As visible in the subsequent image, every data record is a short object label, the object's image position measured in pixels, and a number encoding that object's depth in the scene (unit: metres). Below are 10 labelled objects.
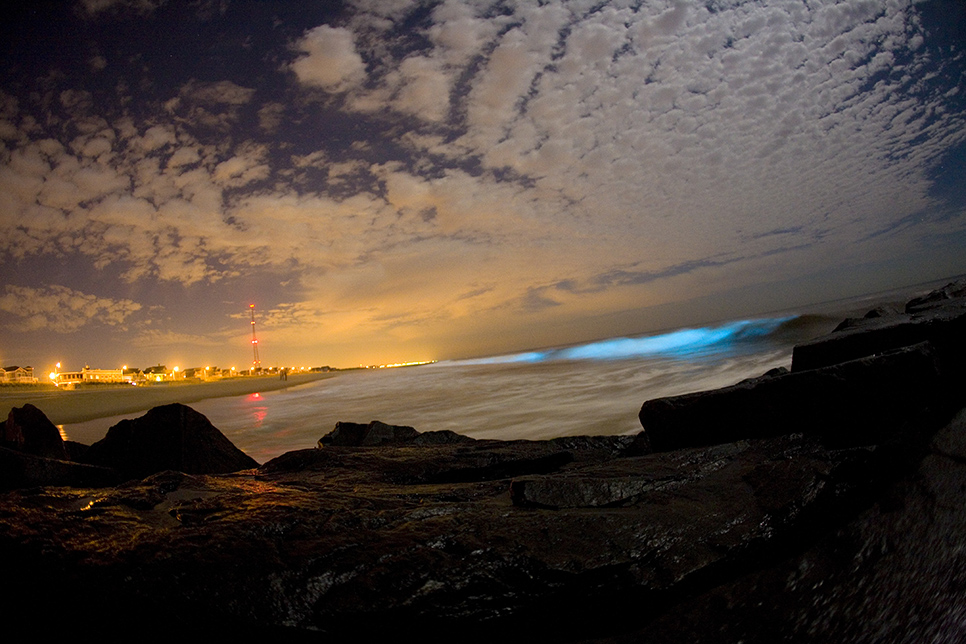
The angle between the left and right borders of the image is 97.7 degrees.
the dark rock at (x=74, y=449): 4.95
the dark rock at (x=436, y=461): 3.00
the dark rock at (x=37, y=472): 2.51
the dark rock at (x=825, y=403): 2.25
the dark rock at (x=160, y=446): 3.69
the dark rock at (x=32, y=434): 4.04
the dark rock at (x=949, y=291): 6.66
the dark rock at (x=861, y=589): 1.20
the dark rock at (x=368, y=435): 4.78
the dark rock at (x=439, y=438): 4.60
